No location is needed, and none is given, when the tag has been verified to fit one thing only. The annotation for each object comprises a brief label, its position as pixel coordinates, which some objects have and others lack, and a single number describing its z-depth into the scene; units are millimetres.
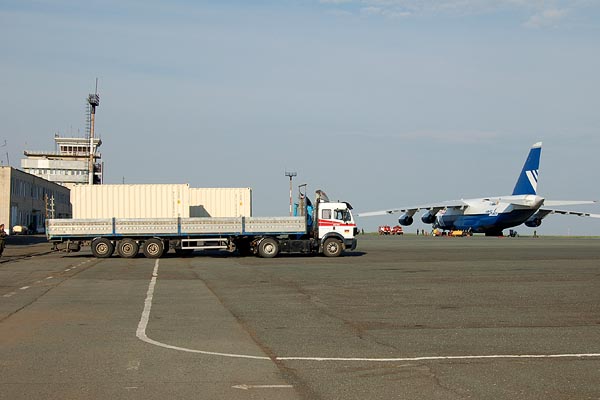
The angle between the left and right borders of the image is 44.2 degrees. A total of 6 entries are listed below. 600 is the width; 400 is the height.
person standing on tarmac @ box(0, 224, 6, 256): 35078
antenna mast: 105125
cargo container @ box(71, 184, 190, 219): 41219
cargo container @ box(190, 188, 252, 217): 45594
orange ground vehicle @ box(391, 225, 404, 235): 112338
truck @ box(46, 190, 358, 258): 35969
